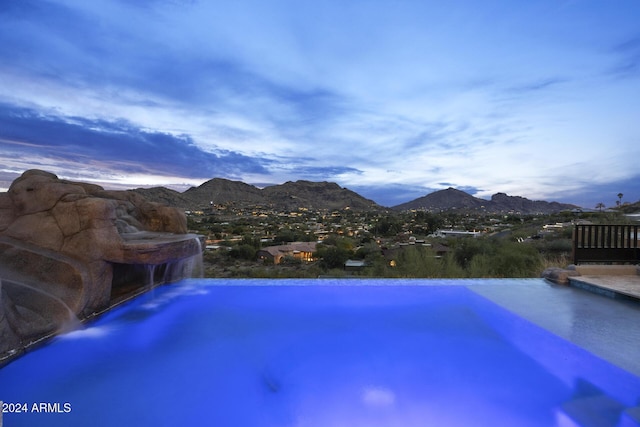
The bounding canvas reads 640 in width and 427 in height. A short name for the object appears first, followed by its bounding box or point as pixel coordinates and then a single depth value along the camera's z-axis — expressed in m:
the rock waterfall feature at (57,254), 3.42
